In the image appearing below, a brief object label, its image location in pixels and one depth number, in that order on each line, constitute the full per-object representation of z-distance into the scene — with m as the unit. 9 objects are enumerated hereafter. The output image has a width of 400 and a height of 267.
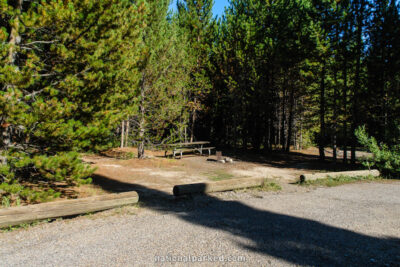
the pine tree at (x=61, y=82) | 5.46
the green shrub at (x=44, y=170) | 5.42
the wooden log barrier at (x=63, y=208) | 4.96
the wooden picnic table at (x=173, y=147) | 15.57
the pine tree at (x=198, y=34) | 23.28
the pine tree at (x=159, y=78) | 14.34
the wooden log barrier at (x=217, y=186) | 7.65
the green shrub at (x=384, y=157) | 11.37
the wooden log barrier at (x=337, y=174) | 10.11
